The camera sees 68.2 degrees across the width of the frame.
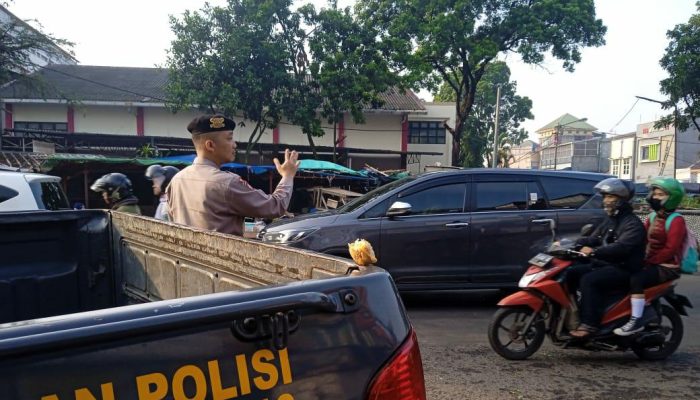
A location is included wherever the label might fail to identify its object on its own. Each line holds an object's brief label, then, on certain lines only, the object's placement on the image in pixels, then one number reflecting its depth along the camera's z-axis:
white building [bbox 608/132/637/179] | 50.72
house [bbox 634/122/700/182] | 45.04
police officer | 2.63
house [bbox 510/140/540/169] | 67.19
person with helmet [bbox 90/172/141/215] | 5.07
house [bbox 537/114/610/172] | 52.38
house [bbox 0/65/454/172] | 22.56
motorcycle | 4.36
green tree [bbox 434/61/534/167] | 32.78
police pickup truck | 0.99
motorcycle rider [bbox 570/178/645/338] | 4.30
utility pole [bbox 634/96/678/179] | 17.93
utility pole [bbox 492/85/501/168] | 22.95
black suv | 5.89
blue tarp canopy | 16.31
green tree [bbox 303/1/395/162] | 18.48
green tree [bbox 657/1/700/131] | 16.70
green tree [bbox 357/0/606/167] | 19.16
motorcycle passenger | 4.29
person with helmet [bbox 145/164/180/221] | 5.66
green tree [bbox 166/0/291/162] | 17.44
